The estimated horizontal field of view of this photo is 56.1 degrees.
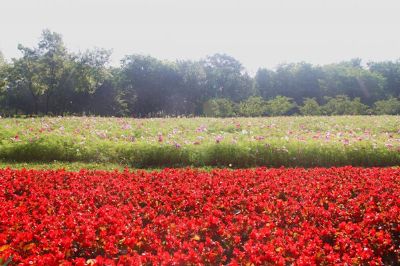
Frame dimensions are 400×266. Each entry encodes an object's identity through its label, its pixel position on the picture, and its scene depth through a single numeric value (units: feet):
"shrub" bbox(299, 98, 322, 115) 126.82
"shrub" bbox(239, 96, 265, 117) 128.26
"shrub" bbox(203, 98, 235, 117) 133.28
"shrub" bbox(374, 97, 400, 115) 136.24
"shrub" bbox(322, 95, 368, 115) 126.11
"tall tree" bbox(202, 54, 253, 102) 201.34
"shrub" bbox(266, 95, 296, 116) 129.29
